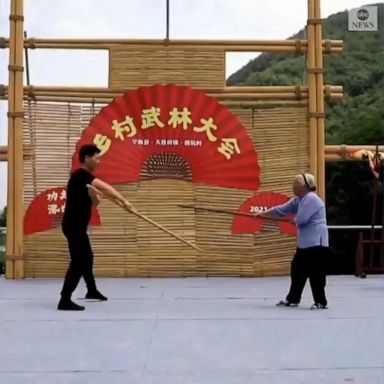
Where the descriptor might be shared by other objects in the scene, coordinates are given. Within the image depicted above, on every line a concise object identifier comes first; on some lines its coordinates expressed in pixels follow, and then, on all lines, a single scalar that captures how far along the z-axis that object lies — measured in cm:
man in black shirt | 686
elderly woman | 681
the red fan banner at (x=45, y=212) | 903
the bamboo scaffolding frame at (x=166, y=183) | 899
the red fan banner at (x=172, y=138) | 905
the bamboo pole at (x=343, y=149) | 943
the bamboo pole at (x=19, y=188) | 896
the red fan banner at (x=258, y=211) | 904
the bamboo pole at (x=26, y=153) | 905
